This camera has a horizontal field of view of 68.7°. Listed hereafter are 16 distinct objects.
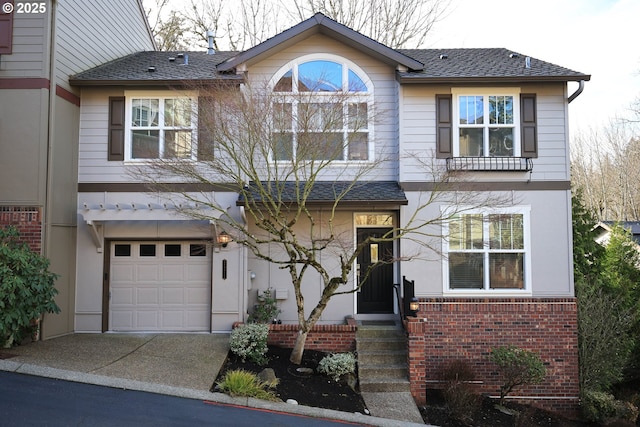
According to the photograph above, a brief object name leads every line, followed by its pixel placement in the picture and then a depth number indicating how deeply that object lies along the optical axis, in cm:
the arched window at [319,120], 815
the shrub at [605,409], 891
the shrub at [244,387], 691
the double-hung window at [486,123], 1000
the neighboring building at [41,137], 900
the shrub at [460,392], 805
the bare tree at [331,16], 1911
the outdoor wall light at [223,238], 964
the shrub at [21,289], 754
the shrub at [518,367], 851
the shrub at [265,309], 991
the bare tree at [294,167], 812
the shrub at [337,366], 833
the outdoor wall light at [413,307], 866
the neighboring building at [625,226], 1617
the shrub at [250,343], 843
